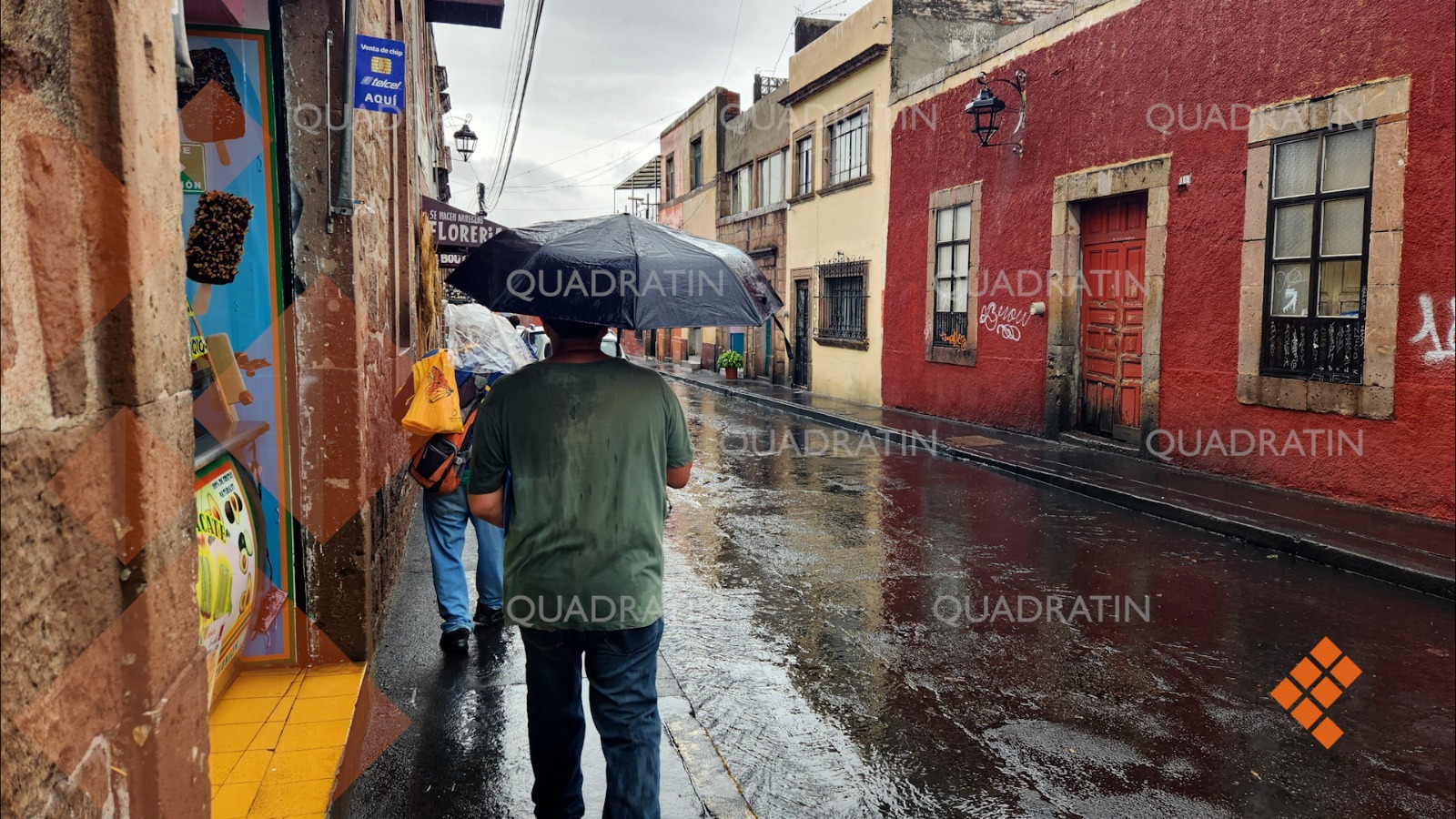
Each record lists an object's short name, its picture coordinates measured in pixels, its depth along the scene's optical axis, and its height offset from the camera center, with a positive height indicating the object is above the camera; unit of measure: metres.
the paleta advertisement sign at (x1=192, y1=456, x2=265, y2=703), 3.22 -0.84
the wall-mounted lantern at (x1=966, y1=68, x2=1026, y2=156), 13.42 +3.12
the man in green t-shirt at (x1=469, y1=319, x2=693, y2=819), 2.78 -0.60
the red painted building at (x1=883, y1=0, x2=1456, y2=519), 8.09 +0.99
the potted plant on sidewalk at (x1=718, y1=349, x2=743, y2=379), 24.33 -0.79
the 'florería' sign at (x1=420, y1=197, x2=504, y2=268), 11.93 +1.27
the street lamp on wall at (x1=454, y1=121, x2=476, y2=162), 22.30 +4.39
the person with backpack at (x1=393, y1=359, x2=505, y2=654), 4.73 -1.02
